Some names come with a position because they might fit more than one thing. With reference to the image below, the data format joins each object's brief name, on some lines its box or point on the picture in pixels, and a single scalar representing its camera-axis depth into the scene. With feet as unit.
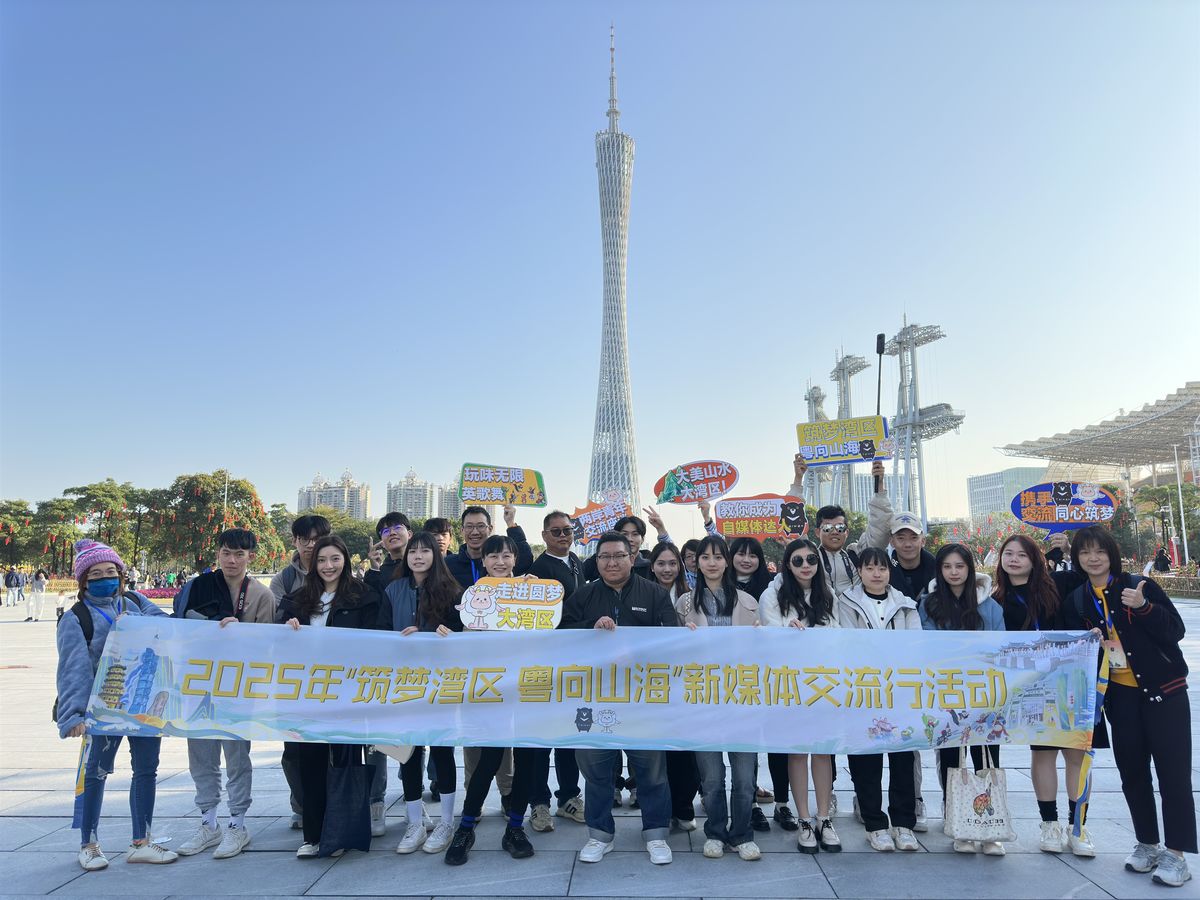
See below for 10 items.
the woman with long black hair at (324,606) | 13.24
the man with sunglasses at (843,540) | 14.57
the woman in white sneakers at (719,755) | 12.56
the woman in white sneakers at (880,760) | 12.76
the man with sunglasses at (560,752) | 14.01
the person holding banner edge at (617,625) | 12.55
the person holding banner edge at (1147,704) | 11.48
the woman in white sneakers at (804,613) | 12.81
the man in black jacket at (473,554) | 15.85
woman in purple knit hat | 12.43
